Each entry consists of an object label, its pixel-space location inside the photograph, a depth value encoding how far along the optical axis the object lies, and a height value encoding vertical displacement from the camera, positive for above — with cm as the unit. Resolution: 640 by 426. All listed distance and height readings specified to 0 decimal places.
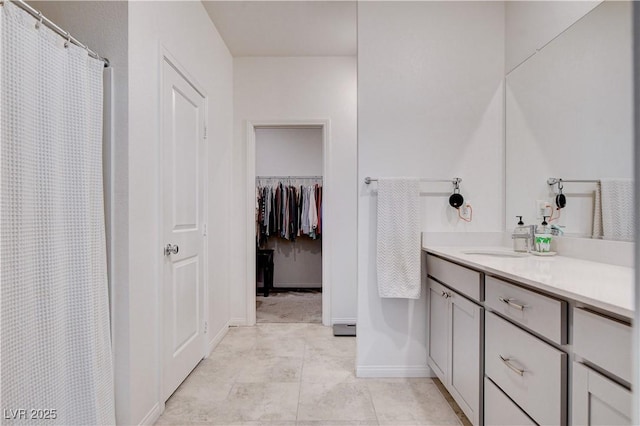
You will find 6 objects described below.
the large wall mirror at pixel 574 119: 146 +46
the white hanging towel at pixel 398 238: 214 -19
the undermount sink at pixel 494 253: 191 -26
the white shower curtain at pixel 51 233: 106 -8
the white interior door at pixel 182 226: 194 -10
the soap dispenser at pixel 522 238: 190 -17
